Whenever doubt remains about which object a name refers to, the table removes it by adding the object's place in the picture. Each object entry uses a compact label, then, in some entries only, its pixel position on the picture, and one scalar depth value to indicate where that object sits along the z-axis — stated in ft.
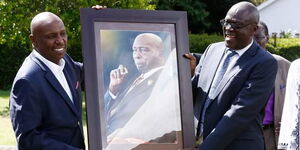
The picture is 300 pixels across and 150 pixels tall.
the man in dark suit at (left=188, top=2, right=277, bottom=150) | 13.60
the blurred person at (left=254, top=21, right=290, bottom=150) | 19.20
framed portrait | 13.00
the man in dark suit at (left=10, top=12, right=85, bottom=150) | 11.82
